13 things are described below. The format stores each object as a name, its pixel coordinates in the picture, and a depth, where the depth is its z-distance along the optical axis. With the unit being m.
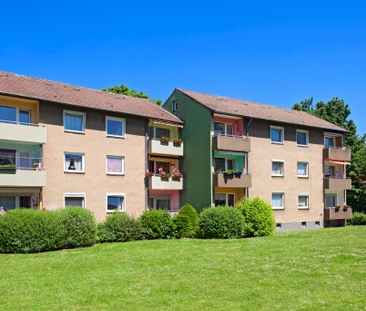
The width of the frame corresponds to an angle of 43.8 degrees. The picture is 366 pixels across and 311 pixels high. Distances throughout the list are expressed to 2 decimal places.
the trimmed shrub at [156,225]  28.59
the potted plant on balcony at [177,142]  36.67
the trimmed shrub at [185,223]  29.52
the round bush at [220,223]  28.72
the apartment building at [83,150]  28.67
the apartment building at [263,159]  36.03
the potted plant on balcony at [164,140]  35.28
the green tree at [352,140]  52.66
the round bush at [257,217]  30.75
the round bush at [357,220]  45.72
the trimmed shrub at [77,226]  24.25
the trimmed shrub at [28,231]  22.42
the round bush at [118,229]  27.03
